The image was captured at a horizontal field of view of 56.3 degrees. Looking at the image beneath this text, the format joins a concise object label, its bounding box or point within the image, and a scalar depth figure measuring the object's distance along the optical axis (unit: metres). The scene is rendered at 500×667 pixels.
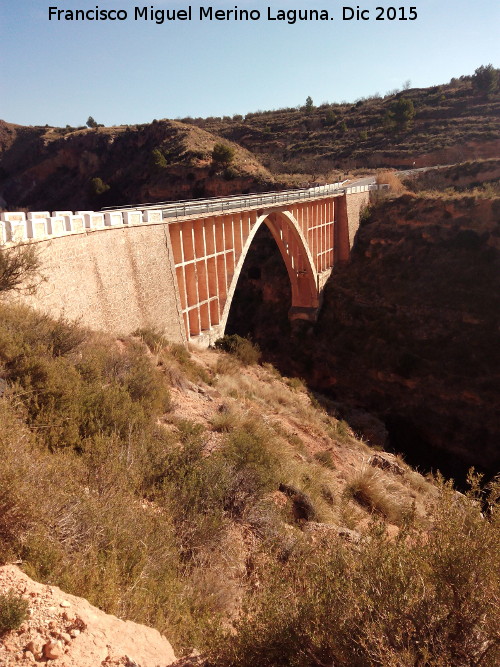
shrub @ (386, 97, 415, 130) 58.53
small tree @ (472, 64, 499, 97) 59.81
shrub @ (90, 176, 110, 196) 55.53
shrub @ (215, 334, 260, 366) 20.62
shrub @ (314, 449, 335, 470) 13.57
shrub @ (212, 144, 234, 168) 48.31
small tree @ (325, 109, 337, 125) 68.22
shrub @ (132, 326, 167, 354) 14.63
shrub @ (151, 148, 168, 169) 51.34
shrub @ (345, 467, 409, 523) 11.48
